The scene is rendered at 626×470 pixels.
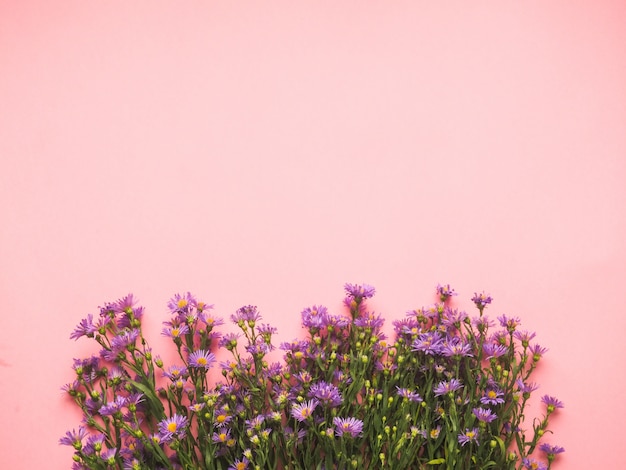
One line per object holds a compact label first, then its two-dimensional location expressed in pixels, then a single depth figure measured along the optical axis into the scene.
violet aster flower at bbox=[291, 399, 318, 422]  0.93
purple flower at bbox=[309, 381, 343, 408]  0.94
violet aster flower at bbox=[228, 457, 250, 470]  0.95
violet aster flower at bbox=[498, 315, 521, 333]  0.98
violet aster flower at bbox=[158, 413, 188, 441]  0.93
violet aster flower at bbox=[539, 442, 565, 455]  0.97
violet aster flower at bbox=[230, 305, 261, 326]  0.98
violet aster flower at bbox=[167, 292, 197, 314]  0.98
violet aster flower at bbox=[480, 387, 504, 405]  0.95
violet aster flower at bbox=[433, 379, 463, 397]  0.95
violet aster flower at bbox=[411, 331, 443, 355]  0.96
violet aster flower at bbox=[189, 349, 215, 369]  0.96
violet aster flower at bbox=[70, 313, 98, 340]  0.97
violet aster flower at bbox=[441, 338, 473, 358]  0.96
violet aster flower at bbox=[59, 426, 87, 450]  0.93
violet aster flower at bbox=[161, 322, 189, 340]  0.97
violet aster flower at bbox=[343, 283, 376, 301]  0.99
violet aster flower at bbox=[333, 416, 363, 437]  0.93
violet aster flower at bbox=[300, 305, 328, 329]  0.97
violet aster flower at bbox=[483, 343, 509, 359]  0.97
